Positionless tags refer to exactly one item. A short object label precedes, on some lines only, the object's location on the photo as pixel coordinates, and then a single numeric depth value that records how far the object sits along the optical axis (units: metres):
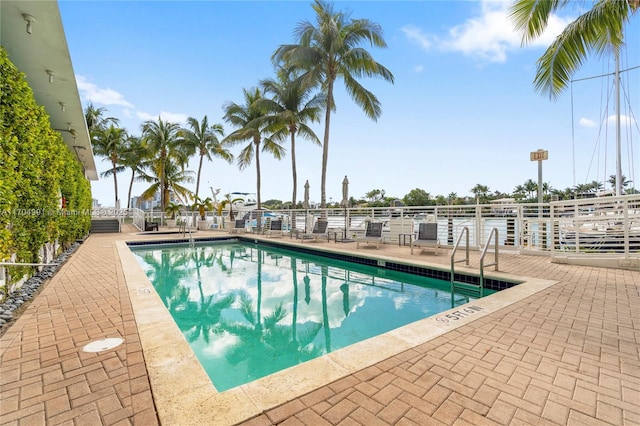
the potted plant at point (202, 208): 17.91
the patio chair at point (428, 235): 8.00
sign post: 8.49
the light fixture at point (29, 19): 3.87
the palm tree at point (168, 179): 27.23
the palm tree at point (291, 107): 15.82
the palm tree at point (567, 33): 5.69
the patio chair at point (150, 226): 16.97
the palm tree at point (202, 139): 22.97
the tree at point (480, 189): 69.38
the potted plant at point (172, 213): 17.64
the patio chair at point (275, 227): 13.29
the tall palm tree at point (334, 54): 12.93
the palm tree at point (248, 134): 18.84
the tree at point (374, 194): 71.00
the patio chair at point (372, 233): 9.03
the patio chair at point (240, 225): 15.46
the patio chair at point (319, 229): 11.49
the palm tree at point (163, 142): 22.25
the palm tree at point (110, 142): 24.80
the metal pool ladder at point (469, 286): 5.21
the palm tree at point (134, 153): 24.79
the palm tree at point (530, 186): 63.12
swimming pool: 3.46
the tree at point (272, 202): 71.86
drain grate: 2.54
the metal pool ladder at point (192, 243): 12.10
